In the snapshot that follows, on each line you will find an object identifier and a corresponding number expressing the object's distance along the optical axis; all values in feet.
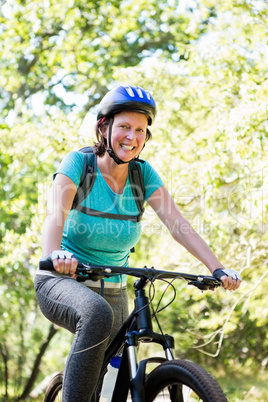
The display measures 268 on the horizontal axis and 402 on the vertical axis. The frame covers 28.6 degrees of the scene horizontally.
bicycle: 6.21
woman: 6.88
